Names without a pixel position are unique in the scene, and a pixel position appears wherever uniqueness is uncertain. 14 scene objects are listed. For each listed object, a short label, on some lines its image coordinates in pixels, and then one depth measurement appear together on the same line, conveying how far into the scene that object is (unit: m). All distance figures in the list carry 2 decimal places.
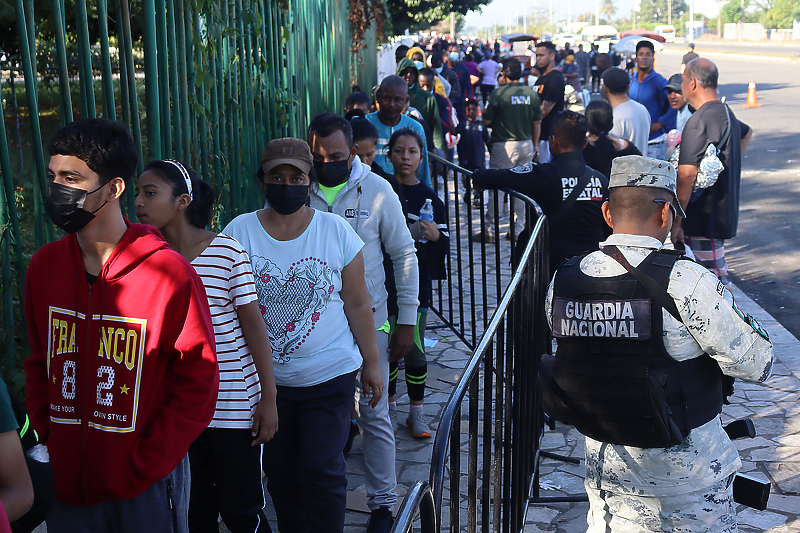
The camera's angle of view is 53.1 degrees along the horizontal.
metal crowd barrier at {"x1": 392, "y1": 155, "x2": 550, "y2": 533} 1.78
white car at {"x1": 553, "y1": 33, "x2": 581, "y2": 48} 68.36
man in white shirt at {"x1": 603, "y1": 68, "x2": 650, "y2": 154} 7.50
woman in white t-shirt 3.21
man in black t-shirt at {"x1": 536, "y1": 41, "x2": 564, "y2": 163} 11.19
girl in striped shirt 2.84
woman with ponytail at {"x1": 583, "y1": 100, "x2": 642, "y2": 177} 6.17
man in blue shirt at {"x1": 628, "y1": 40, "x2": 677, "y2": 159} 9.38
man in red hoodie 2.28
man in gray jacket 3.81
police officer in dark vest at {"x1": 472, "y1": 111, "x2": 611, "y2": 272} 4.97
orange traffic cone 23.10
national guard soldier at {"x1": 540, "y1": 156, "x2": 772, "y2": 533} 2.62
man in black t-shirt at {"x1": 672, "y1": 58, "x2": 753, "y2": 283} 5.68
